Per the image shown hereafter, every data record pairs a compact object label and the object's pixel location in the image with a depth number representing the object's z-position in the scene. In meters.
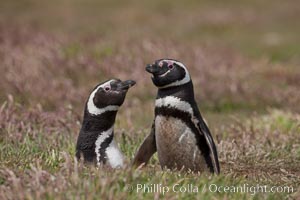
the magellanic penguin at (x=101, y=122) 16.94
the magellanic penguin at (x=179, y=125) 16.59
